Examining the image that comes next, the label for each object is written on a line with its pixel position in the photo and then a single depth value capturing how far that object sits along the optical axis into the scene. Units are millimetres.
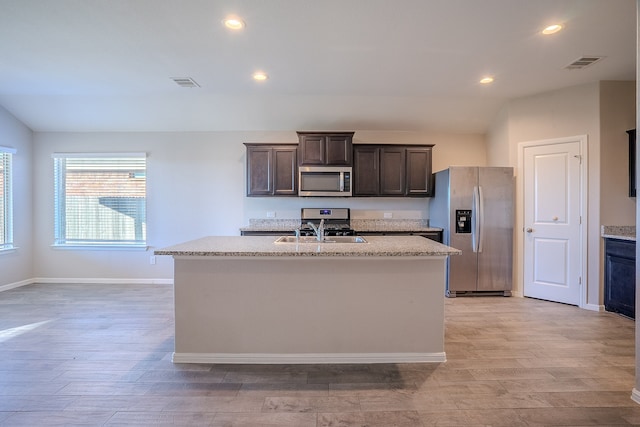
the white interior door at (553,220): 3656
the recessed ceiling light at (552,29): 2432
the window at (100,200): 4766
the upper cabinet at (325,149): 4371
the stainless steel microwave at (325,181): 4391
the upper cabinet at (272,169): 4430
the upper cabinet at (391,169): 4496
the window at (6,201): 4328
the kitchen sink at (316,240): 2852
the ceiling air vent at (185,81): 3465
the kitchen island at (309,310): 2301
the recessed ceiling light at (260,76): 3314
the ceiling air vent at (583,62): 2971
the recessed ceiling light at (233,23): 2316
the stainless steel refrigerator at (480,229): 3975
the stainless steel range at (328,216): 4727
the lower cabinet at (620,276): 3188
